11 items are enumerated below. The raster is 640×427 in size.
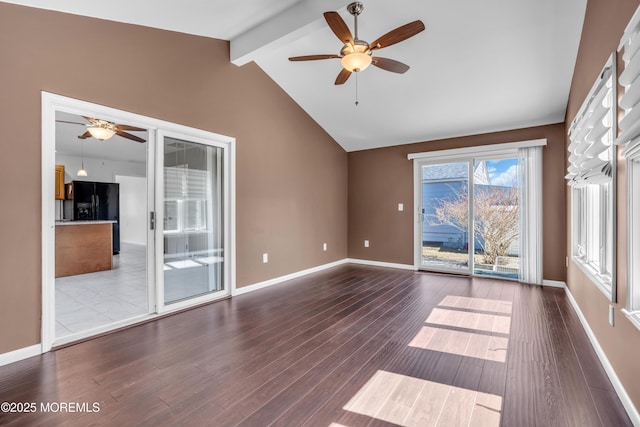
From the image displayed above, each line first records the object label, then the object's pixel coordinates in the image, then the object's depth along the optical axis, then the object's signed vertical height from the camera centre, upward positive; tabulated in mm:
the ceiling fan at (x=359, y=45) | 2350 +1445
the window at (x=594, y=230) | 2197 -159
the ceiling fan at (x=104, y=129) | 3287 +990
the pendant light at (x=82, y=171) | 7053 +1000
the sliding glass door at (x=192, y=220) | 3240 -89
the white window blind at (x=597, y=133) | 1944 +593
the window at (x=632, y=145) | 1375 +325
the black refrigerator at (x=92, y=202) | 7184 +258
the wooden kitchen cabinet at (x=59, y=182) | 6831 +707
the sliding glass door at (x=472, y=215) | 4655 -47
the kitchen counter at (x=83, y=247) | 4828 -595
